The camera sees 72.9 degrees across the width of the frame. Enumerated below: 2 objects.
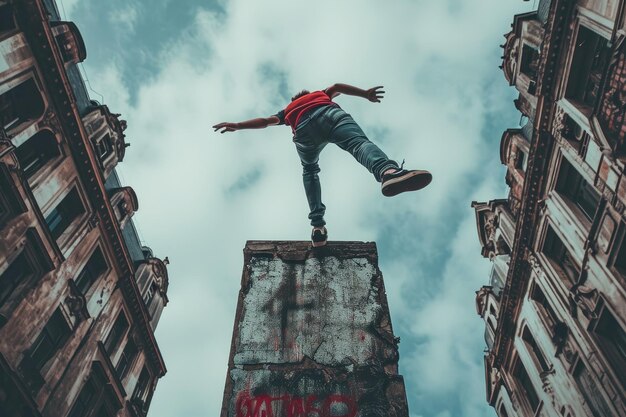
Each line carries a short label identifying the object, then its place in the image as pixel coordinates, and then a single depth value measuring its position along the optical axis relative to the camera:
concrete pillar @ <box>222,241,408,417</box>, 3.86
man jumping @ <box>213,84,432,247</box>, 4.80
